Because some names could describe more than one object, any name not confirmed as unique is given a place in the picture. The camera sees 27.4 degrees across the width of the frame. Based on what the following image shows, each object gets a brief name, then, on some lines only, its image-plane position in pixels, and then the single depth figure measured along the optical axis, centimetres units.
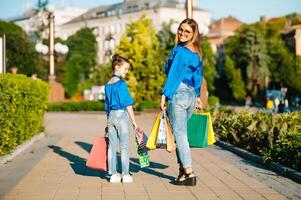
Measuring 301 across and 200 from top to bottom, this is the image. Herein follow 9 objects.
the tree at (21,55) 6625
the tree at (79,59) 8500
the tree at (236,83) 7912
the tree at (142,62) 3803
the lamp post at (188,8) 1925
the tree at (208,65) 7180
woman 783
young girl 824
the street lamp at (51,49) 3243
